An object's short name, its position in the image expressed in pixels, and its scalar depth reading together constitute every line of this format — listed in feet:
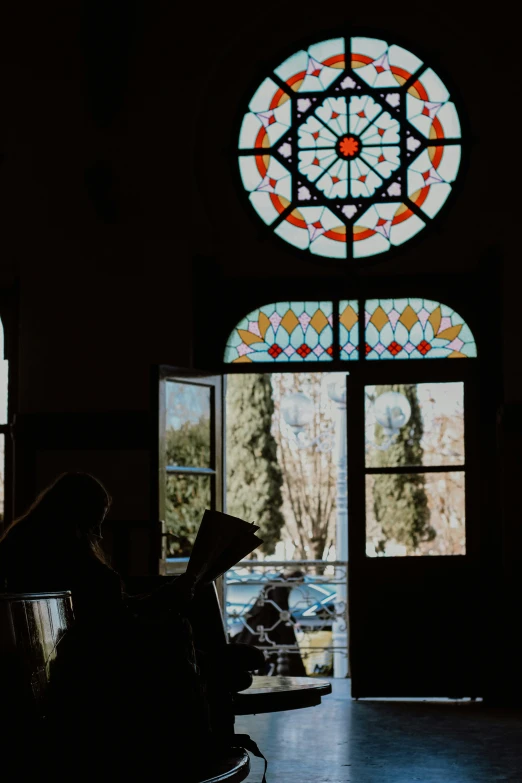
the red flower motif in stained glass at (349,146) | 23.70
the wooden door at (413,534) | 21.91
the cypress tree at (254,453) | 53.78
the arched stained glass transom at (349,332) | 22.75
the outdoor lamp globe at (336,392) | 31.26
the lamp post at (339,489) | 31.04
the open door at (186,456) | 21.04
